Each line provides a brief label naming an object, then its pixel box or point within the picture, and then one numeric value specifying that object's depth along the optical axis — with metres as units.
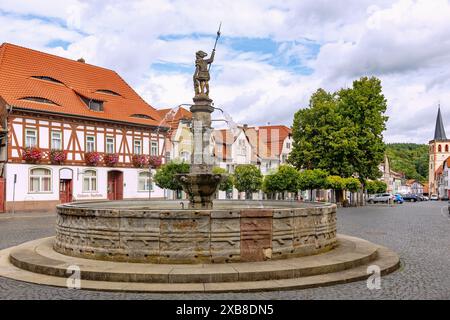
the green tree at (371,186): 62.32
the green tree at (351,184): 44.09
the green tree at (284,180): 43.19
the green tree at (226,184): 40.92
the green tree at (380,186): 67.25
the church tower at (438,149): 125.62
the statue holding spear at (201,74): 15.70
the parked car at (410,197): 81.91
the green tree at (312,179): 43.38
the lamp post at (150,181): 42.22
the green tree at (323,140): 45.81
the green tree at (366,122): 46.25
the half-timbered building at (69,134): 34.62
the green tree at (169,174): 40.16
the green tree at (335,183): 43.19
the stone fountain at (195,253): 8.55
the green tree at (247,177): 45.31
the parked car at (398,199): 66.88
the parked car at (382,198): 64.12
